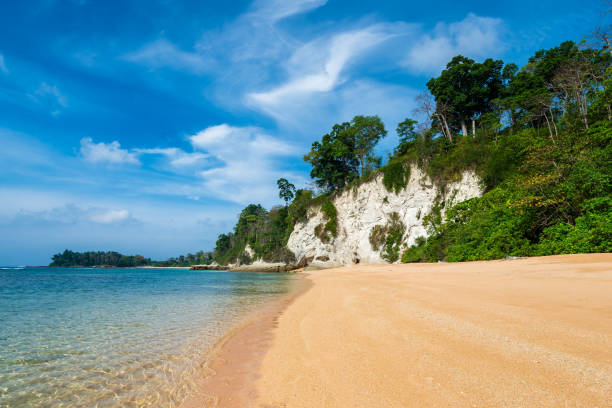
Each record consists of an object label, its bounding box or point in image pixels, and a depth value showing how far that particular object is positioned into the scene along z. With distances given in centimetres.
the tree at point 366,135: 3841
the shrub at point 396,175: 2833
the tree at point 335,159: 3961
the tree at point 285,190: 5869
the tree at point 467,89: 2802
